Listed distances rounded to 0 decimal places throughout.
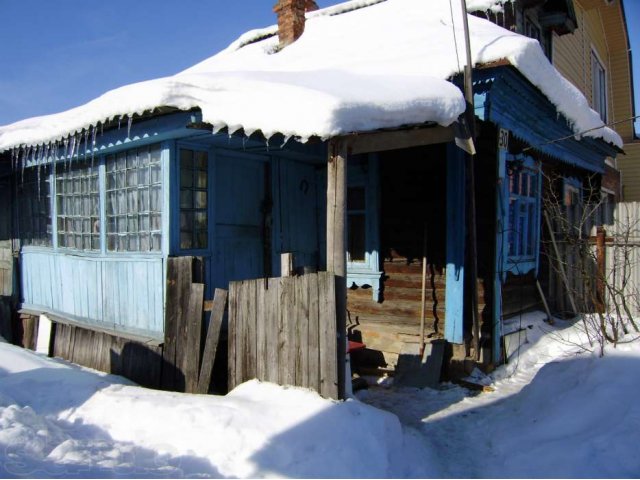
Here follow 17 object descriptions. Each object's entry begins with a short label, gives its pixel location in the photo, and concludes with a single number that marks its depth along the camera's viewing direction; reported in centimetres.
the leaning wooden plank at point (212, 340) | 457
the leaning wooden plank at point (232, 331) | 443
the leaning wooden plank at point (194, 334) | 471
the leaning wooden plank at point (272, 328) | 411
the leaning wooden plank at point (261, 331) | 420
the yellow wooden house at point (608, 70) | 1129
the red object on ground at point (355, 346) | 571
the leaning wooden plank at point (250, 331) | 428
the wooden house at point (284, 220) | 523
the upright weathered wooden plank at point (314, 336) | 385
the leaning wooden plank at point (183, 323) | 480
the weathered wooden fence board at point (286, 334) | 401
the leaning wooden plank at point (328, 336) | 376
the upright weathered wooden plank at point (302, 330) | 391
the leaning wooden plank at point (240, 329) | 437
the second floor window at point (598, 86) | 1278
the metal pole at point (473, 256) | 553
